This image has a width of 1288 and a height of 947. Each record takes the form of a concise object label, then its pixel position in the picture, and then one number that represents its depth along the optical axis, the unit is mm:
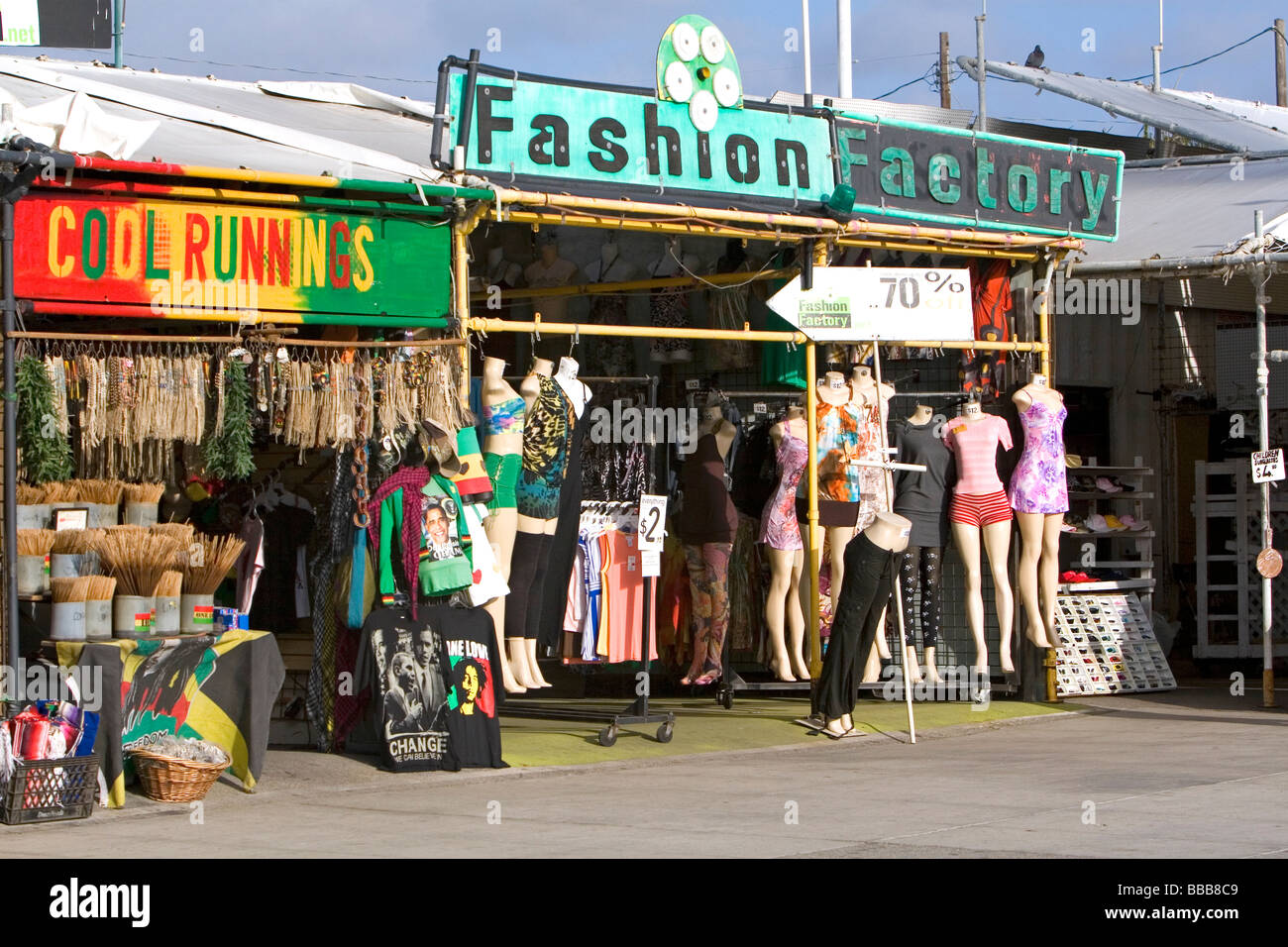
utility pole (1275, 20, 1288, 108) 34250
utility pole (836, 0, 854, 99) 16688
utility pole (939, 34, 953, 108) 37844
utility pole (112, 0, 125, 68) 14020
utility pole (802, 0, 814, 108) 14798
